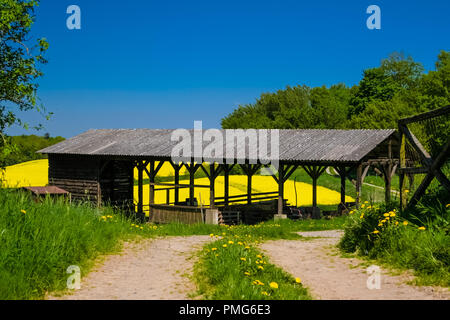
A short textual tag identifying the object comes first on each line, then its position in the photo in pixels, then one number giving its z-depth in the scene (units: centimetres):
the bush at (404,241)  698
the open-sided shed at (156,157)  2089
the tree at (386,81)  5669
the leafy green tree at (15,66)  1662
